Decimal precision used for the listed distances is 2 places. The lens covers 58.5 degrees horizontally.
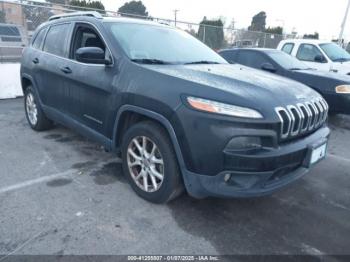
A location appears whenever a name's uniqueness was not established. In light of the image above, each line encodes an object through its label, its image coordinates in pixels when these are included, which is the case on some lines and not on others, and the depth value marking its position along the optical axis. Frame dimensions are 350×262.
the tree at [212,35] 14.70
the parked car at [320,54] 8.44
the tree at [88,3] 15.43
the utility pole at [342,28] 19.03
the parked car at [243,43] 17.55
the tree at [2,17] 9.44
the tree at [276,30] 28.57
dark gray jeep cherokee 2.53
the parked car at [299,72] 6.23
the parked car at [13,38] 9.57
